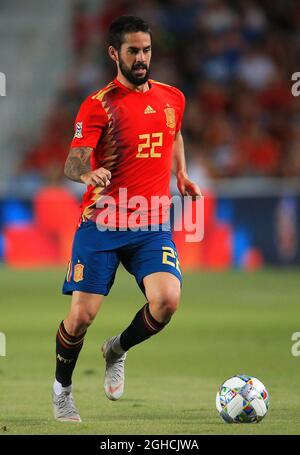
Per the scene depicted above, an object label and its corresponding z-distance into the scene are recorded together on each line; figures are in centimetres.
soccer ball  1323
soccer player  1403
